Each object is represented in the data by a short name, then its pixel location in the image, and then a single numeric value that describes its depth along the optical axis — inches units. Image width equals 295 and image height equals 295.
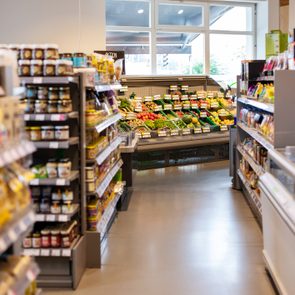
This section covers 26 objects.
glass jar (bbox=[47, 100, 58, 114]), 150.3
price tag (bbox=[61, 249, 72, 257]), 150.7
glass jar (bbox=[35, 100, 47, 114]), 150.7
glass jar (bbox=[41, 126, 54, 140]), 150.8
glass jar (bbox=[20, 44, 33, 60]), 152.4
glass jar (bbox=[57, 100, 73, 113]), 150.2
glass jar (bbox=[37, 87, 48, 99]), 152.1
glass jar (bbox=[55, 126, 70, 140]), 150.5
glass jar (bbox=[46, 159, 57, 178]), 150.2
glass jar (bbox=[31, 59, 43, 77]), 150.6
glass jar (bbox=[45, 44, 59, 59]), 152.5
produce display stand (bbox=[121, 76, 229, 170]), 371.6
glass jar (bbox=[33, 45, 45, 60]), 152.6
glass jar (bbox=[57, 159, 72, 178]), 150.3
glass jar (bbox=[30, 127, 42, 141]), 151.4
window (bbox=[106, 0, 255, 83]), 427.5
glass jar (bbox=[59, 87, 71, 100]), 151.6
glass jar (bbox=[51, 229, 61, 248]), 151.9
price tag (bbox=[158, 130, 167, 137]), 369.1
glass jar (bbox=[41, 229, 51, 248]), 152.4
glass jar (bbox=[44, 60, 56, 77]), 150.3
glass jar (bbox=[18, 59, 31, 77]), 151.0
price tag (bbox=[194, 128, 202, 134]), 390.6
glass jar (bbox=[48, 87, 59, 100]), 151.4
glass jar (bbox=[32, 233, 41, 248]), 152.6
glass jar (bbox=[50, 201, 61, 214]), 151.9
